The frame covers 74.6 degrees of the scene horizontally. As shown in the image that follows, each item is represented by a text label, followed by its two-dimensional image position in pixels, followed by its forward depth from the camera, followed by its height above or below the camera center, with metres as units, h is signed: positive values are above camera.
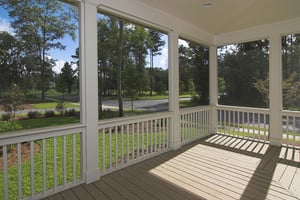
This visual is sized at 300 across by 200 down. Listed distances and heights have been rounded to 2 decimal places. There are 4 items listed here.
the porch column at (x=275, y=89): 4.14 +0.13
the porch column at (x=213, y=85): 5.19 +0.29
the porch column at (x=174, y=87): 3.91 +0.18
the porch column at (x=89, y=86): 2.52 +0.15
